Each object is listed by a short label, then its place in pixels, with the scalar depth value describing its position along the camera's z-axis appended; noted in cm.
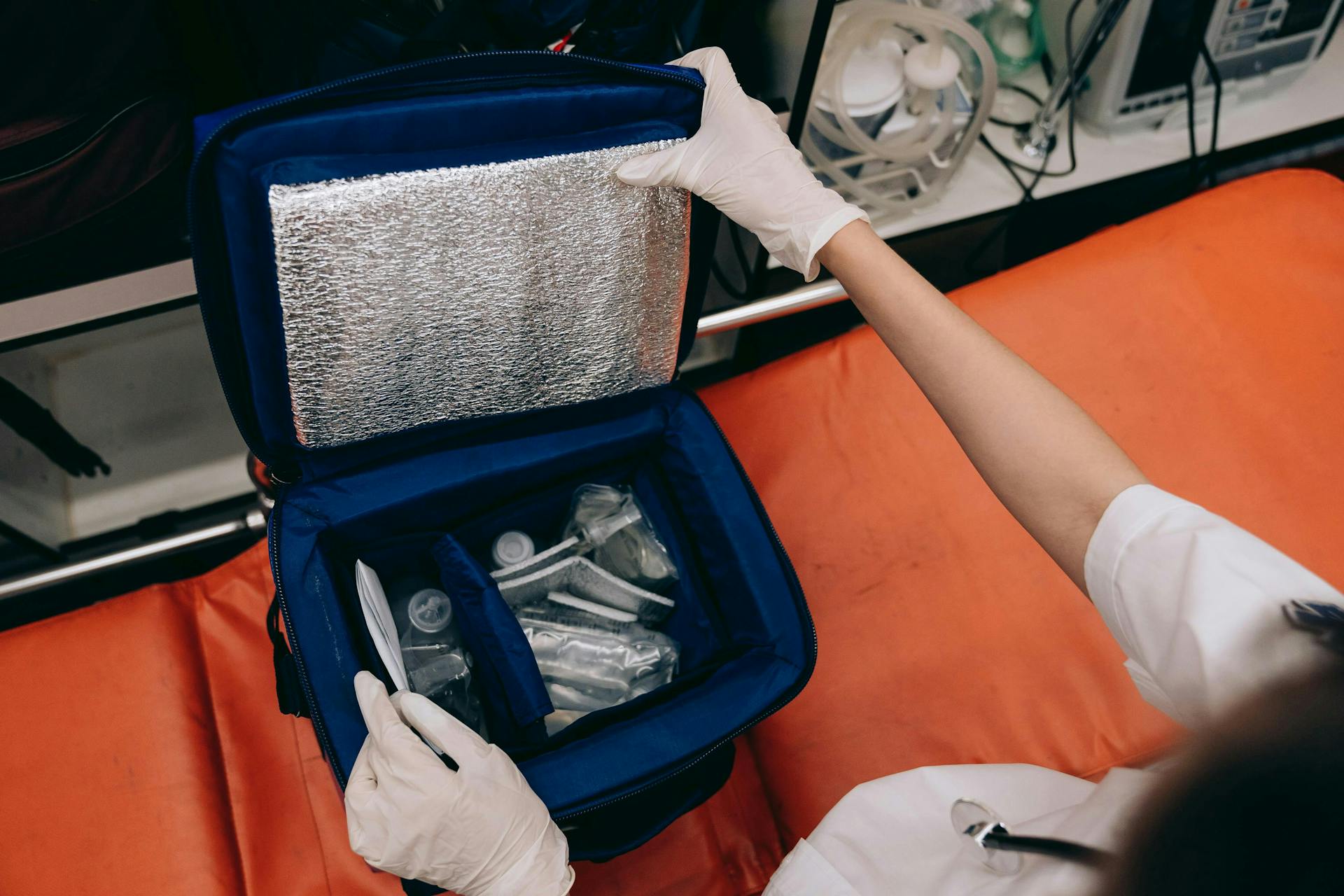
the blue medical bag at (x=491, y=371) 60
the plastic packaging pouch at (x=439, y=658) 84
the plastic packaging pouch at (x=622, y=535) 92
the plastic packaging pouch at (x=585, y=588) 88
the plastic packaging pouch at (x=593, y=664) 89
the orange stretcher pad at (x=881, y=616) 84
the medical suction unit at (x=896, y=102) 114
